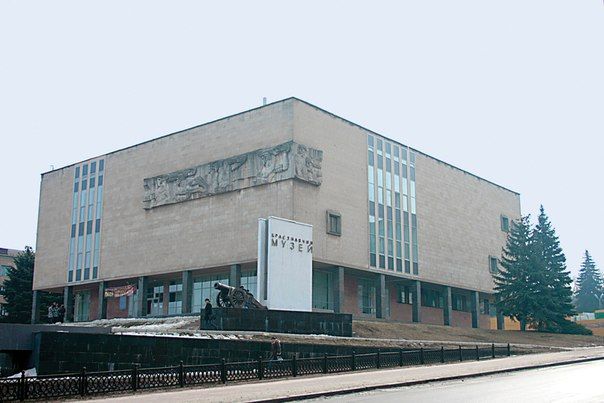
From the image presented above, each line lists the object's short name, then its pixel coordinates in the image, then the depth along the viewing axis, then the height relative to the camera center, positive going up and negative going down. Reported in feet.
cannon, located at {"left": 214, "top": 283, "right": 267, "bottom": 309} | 118.62 +6.90
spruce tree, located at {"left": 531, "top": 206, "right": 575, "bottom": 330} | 185.47 +13.86
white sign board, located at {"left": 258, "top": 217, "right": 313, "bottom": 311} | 125.08 +13.35
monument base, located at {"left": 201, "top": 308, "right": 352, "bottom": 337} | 110.42 +3.16
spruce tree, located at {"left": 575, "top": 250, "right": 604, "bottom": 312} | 401.80 +29.67
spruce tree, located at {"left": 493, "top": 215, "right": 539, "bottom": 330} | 187.32 +14.52
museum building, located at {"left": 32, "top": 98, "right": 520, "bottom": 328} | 174.09 +32.00
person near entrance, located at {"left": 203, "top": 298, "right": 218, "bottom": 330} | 111.24 +3.63
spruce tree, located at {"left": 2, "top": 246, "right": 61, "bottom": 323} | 244.63 +15.49
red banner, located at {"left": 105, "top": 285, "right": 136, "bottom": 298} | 202.80 +13.71
